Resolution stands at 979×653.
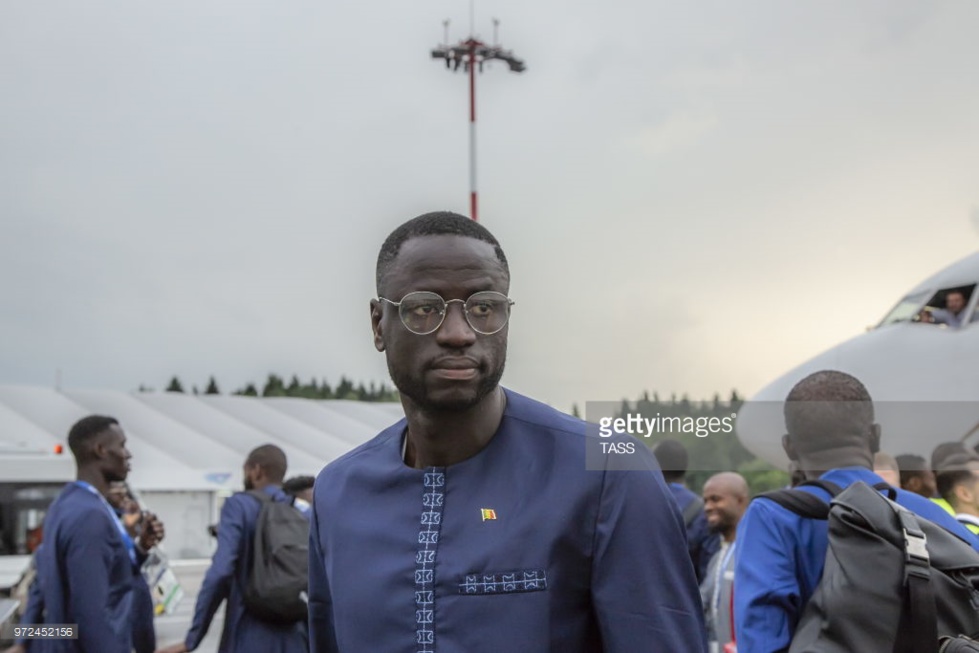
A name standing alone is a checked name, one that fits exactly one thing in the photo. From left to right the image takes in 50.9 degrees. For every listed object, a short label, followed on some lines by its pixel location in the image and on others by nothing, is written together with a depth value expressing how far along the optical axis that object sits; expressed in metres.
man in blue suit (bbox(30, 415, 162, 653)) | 4.10
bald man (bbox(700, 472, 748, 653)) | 5.38
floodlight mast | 23.09
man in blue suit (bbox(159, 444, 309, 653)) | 5.34
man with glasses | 1.70
